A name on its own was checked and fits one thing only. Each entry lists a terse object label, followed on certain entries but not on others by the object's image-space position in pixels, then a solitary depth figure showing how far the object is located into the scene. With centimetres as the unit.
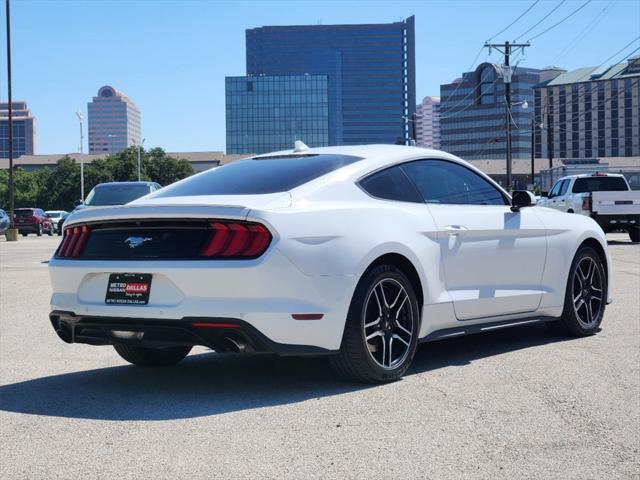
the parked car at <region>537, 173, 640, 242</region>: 2377
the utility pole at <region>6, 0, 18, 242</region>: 4197
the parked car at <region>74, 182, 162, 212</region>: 1983
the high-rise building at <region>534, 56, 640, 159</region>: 19262
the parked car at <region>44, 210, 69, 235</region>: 7664
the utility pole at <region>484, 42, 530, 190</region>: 5169
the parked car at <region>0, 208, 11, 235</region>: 4161
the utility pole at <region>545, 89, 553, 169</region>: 7257
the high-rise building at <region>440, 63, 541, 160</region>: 18712
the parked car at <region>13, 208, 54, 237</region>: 5338
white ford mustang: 496
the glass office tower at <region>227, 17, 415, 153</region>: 16870
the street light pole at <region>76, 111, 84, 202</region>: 7688
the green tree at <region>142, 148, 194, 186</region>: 10869
